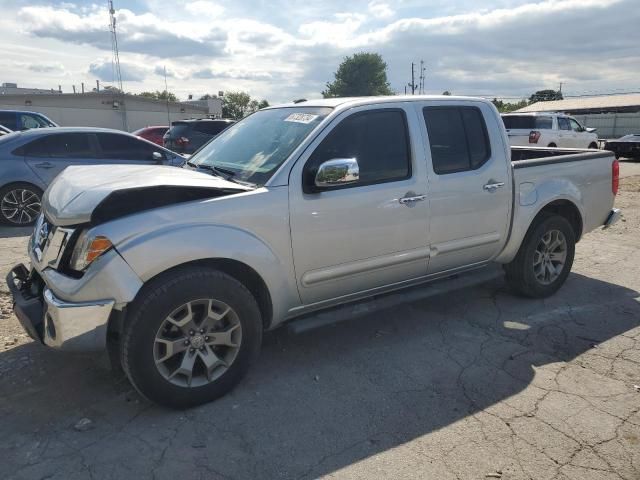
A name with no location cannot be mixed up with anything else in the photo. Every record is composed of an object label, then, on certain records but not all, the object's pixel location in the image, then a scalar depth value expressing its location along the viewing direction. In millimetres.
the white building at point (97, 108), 35781
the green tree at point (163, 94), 88775
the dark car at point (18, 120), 13957
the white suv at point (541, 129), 17188
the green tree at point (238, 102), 86775
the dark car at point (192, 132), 14492
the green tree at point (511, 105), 64725
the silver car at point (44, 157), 8023
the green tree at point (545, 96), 80081
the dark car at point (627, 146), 21188
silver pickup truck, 2914
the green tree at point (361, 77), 86438
